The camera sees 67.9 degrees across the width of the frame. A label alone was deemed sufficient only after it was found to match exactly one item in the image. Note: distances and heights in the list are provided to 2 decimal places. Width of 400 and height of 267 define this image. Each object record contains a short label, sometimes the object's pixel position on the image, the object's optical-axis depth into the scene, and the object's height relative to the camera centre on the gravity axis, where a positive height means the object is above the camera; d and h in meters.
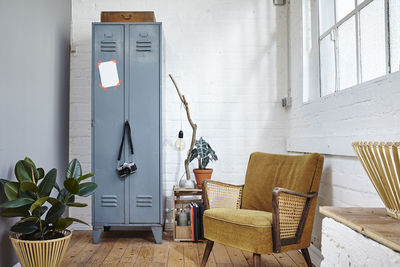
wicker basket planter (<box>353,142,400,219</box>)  0.90 -0.10
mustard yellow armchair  1.79 -0.50
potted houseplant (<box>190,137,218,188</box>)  2.78 -0.18
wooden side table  2.72 -0.82
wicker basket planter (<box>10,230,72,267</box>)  1.84 -0.71
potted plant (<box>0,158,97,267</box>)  1.83 -0.50
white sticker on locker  2.69 +0.58
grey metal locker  2.66 +0.13
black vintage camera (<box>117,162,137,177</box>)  2.61 -0.27
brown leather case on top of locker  2.77 +1.14
